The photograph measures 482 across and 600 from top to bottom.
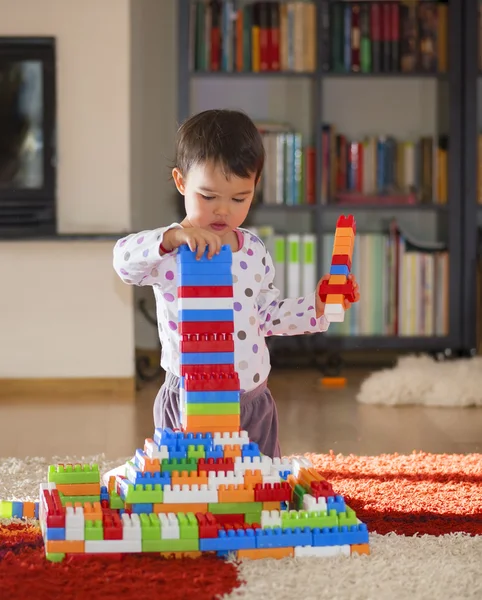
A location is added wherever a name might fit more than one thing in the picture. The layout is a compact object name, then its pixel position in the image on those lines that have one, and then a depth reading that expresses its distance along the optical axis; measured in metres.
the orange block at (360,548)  2.36
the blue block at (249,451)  2.40
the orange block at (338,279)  2.49
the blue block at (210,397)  2.42
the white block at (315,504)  2.36
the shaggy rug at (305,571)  2.22
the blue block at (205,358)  2.45
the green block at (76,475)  2.49
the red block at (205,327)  2.45
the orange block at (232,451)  2.40
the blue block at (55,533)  2.30
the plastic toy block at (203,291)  2.45
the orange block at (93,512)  2.32
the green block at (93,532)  2.30
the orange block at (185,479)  2.37
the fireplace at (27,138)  4.20
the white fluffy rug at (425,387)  3.88
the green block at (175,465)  2.37
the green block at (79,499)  2.42
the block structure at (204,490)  2.31
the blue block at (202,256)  2.46
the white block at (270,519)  2.35
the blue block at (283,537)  2.33
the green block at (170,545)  2.31
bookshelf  4.70
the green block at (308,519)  2.35
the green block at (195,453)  2.39
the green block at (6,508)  2.53
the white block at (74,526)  2.30
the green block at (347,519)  2.36
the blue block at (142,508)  2.36
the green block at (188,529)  2.31
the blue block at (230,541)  2.31
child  2.52
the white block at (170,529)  2.31
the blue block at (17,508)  2.53
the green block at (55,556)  2.31
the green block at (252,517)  2.38
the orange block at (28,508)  2.54
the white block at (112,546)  2.31
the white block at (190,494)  2.36
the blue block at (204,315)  2.45
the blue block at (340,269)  2.49
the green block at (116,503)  2.43
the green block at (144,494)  2.35
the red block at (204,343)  2.45
